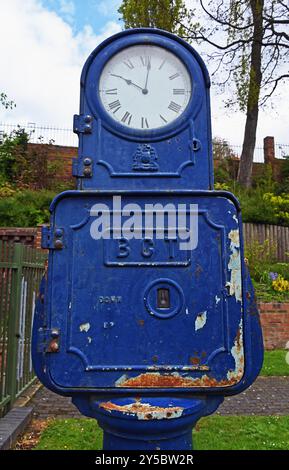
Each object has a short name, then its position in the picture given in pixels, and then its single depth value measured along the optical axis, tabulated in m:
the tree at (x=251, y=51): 13.33
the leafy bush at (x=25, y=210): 9.33
